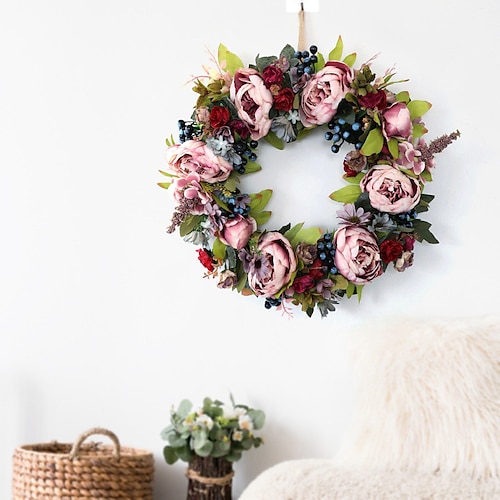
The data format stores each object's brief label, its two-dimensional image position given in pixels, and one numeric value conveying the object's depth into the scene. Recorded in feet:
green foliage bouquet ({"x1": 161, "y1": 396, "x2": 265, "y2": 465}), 5.63
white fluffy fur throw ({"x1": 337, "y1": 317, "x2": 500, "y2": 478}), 5.18
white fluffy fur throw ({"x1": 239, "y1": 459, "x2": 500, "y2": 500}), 4.73
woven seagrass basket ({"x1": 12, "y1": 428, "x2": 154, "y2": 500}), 5.59
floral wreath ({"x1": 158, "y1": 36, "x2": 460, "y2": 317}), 5.66
